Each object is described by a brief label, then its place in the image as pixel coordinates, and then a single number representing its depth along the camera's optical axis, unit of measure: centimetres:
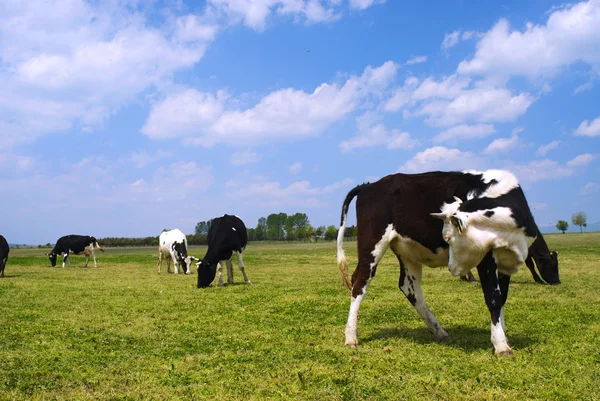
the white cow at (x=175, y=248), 2588
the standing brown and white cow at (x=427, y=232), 706
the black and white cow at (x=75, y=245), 3269
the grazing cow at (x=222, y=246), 1756
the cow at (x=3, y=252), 2363
